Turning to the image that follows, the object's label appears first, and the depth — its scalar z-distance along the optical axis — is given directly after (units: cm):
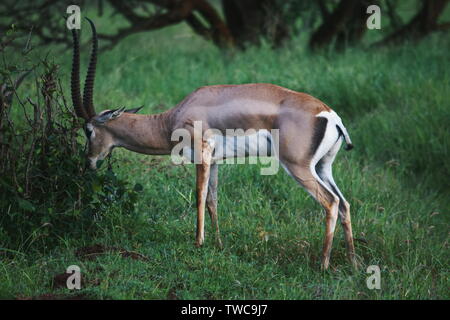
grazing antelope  867
